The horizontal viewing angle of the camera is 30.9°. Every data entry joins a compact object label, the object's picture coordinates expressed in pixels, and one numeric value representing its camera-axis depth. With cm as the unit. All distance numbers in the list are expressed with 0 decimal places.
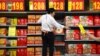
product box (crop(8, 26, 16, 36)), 611
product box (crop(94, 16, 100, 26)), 602
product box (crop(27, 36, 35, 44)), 603
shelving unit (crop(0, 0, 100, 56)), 600
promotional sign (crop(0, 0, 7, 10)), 604
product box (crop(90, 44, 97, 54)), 602
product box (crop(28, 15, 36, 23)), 602
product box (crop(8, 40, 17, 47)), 614
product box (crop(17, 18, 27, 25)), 612
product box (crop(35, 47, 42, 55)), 604
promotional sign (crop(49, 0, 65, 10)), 602
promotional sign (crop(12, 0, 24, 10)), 603
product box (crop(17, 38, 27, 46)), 613
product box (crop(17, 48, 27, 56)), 613
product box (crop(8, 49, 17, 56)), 613
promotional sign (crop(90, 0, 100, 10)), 599
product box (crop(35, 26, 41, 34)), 604
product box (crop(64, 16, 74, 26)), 600
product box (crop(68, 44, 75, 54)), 603
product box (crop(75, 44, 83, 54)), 604
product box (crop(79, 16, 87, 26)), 603
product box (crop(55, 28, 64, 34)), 602
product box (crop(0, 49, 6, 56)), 611
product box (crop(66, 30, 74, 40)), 603
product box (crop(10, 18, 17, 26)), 612
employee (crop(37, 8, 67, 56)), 527
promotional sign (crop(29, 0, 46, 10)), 602
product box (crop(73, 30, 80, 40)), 605
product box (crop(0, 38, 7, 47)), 610
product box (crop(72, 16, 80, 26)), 602
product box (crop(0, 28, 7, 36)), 609
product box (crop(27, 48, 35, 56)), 602
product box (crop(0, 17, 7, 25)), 606
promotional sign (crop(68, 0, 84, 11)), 601
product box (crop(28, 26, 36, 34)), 602
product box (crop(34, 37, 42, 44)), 603
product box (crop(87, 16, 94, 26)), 603
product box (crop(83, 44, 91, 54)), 602
